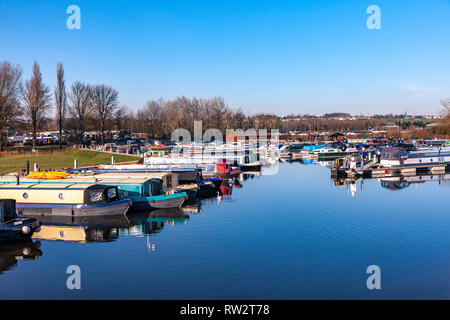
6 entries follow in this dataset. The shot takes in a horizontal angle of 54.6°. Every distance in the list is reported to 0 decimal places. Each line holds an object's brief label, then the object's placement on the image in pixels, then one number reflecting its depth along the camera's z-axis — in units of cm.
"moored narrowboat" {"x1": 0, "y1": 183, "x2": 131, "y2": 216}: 2748
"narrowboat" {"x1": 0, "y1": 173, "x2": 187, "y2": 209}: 3036
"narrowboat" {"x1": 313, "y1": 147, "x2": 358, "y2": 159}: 7214
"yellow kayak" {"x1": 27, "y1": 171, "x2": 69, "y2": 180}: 3169
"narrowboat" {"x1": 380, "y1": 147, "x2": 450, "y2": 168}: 5022
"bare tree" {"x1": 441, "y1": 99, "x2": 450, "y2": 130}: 9465
